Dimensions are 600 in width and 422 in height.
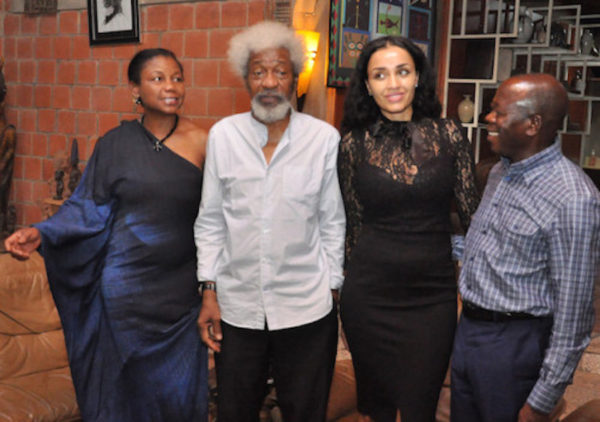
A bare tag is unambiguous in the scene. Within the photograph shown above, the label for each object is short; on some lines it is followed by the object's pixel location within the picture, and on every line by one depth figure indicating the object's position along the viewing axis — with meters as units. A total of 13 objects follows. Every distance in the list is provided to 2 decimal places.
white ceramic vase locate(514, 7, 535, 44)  5.50
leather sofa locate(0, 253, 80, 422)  2.55
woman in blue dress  2.09
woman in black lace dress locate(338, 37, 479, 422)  1.85
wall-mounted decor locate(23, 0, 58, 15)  4.87
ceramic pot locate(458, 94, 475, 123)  5.09
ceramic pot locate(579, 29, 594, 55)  7.15
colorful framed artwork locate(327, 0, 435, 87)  3.84
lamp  3.82
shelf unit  4.95
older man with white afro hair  1.91
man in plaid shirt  1.46
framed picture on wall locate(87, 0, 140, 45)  4.44
